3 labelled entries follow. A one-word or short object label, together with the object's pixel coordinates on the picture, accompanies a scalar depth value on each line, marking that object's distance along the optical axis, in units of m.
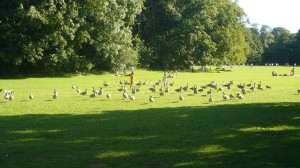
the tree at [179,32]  74.56
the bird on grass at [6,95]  24.67
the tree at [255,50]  145.62
